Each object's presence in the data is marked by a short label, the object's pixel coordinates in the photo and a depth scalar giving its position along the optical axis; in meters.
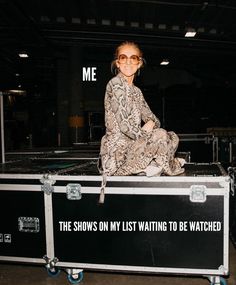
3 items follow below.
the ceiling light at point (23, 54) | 12.26
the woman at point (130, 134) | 2.24
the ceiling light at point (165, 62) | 14.70
